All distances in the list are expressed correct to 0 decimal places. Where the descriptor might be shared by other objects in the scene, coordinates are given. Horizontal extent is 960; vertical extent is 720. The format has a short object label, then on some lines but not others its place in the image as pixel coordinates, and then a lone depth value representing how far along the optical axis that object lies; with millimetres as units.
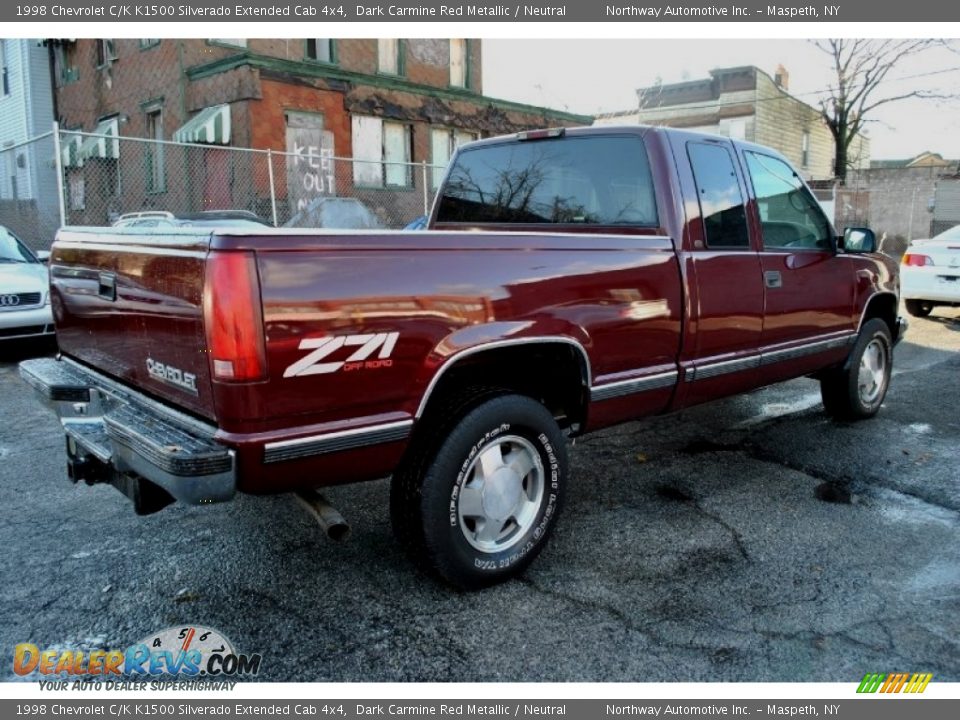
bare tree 29906
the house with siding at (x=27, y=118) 20031
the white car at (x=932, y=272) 10344
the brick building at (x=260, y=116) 15703
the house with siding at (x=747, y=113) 32844
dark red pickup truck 2508
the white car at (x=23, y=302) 7586
